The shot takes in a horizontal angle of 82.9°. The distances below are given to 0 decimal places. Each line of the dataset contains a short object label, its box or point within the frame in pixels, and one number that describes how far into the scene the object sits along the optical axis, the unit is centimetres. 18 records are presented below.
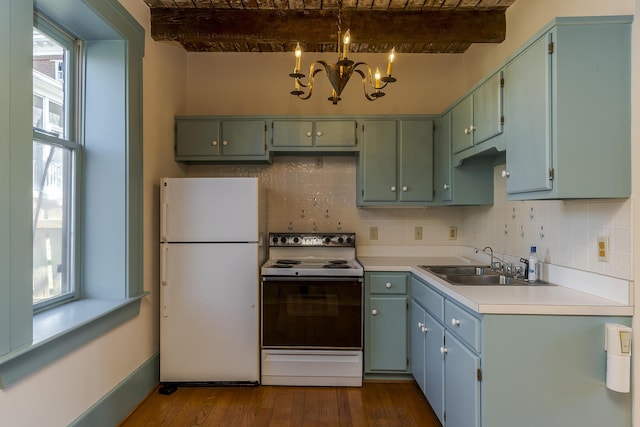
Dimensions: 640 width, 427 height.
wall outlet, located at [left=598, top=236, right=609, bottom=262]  169
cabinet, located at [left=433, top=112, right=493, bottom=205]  280
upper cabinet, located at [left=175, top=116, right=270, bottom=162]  310
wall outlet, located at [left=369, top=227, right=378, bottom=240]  344
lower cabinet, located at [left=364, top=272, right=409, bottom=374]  279
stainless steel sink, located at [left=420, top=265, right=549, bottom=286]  228
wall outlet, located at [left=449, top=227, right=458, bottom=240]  342
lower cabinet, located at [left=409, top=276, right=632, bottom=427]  158
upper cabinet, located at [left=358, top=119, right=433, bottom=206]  308
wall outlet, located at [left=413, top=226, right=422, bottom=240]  343
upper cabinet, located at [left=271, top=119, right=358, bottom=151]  309
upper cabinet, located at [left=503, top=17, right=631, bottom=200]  158
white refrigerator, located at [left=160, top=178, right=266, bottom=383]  271
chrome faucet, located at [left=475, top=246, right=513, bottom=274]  244
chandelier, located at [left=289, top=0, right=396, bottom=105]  167
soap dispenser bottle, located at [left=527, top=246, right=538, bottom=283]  213
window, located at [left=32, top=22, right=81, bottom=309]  190
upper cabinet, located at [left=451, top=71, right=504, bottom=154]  207
